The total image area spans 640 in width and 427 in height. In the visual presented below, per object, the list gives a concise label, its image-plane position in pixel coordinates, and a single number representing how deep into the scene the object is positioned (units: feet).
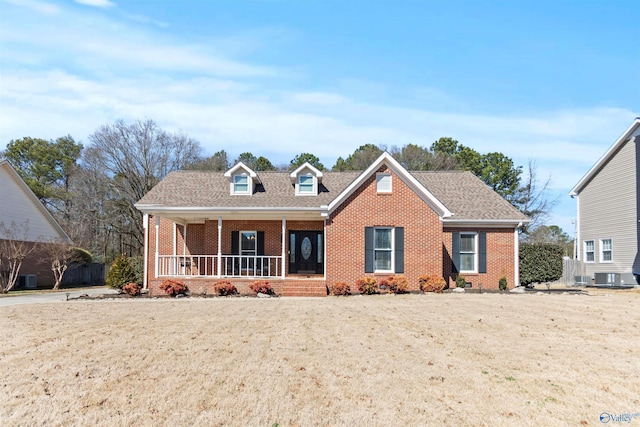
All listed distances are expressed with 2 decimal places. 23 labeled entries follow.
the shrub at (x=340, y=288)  63.10
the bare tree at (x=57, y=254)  92.43
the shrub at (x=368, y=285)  63.57
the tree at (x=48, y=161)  145.48
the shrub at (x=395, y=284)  63.16
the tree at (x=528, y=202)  143.64
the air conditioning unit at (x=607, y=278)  85.38
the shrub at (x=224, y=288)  63.10
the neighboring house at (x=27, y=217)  94.43
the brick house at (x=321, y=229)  66.28
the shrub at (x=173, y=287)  62.80
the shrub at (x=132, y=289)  63.87
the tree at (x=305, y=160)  162.62
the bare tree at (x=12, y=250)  85.56
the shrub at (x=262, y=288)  63.36
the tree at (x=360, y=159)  151.52
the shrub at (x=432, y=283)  64.80
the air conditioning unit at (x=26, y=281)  94.21
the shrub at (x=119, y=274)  67.82
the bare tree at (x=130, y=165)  128.88
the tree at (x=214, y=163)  141.69
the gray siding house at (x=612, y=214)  83.87
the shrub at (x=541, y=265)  74.38
